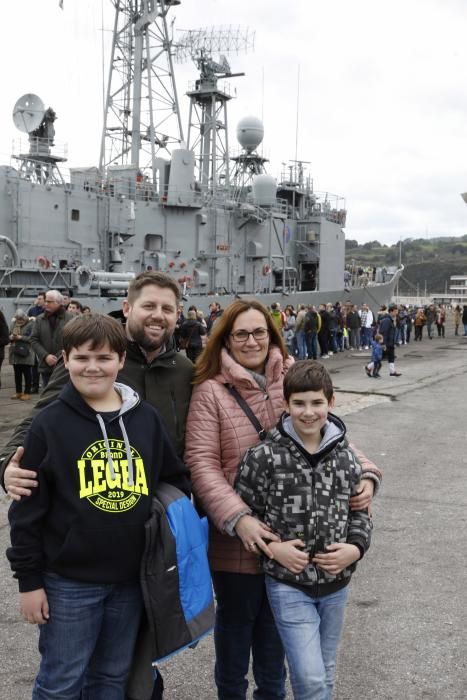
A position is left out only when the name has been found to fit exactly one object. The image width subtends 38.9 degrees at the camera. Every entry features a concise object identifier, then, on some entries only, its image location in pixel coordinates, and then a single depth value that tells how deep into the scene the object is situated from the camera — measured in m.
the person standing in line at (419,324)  26.98
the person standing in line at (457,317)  30.75
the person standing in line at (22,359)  10.72
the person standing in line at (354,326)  21.75
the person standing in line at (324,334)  18.92
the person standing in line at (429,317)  28.31
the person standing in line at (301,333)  16.83
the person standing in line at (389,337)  14.12
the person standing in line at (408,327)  25.68
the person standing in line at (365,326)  22.12
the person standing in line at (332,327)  19.44
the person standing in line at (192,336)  12.28
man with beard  2.55
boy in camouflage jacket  2.36
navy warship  19.30
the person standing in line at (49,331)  8.55
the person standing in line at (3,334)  9.89
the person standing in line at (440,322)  28.62
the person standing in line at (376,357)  13.47
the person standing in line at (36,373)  11.14
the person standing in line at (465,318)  27.74
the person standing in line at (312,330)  16.92
